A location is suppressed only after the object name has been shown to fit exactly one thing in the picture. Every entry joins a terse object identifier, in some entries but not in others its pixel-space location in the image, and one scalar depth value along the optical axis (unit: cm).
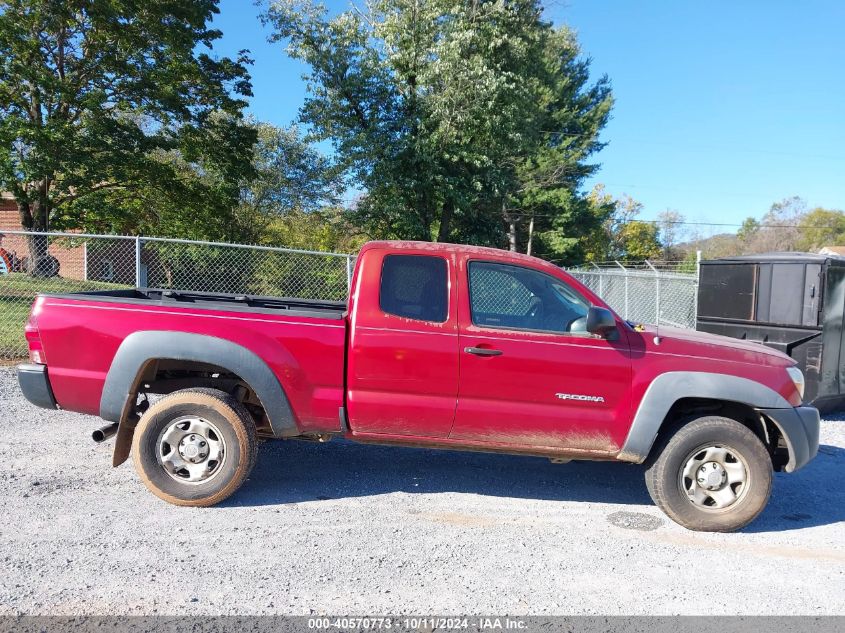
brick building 2012
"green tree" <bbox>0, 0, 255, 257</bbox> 1464
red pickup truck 392
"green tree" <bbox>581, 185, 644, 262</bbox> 4257
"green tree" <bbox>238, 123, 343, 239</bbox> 2523
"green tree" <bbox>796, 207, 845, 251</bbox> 6600
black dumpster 704
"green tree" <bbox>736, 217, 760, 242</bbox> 7456
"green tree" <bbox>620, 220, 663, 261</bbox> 6009
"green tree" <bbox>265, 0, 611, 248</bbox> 1498
